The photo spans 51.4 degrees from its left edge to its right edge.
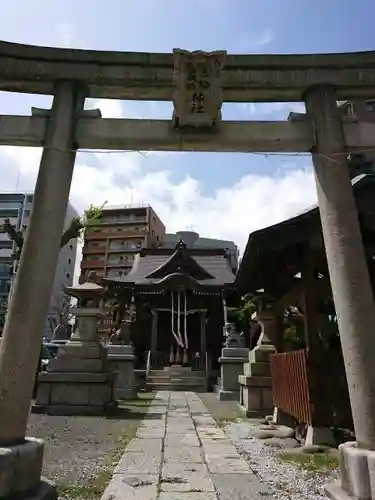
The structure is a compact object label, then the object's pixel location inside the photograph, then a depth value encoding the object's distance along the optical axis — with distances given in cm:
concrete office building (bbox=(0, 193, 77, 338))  5107
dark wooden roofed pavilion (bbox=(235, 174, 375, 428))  618
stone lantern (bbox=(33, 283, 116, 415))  1021
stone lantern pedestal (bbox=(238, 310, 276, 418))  995
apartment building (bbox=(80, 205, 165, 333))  6019
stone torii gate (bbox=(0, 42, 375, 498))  421
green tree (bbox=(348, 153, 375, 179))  632
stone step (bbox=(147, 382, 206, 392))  1907
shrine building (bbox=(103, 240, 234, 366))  2309
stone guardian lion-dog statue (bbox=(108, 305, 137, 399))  1458
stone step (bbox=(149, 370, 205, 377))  2044
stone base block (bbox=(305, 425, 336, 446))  631
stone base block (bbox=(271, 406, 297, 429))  849
